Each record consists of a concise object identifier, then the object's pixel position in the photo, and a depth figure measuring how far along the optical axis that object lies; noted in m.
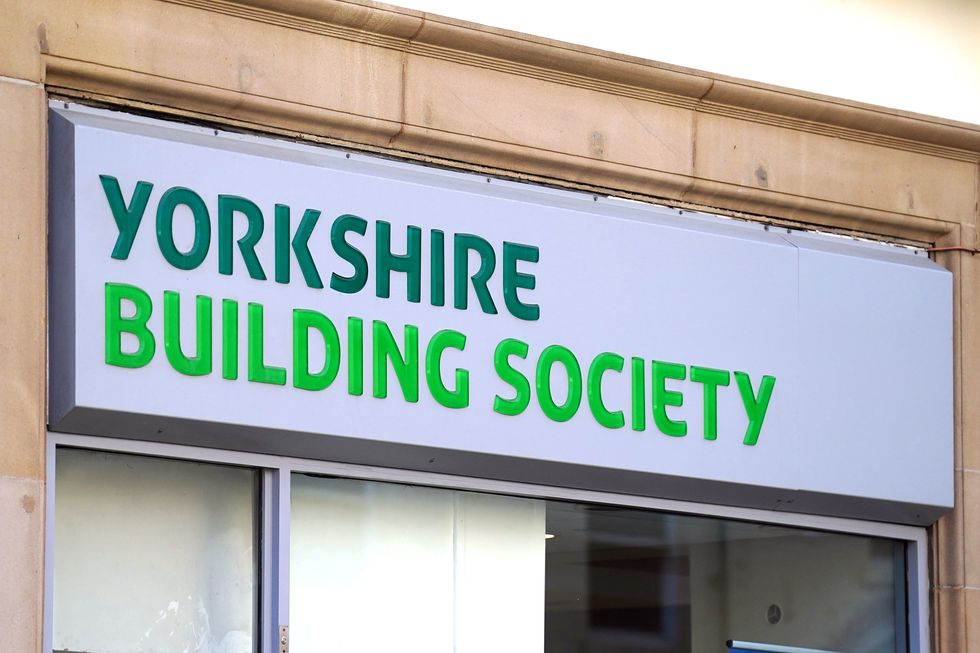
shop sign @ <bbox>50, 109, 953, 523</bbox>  13.28
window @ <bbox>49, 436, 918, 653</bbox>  13.41
